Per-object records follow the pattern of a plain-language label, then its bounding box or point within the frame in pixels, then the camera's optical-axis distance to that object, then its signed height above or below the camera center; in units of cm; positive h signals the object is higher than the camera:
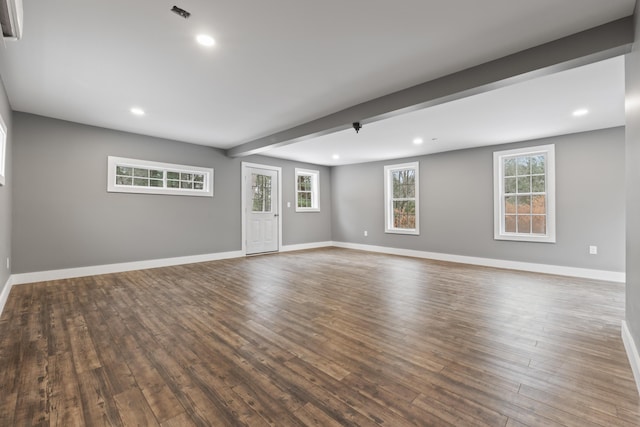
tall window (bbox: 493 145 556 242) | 502 +36
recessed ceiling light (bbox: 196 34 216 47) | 230 +146
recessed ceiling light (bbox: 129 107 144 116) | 387 +146
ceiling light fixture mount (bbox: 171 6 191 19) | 198 +145
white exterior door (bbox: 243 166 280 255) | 676 +9
